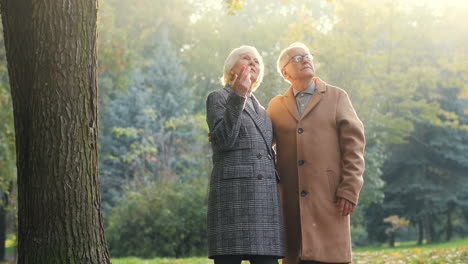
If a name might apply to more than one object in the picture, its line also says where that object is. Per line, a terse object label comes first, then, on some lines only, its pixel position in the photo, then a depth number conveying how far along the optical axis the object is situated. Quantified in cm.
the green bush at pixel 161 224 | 1275
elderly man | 381
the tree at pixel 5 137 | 1214
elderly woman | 365
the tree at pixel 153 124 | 2098
